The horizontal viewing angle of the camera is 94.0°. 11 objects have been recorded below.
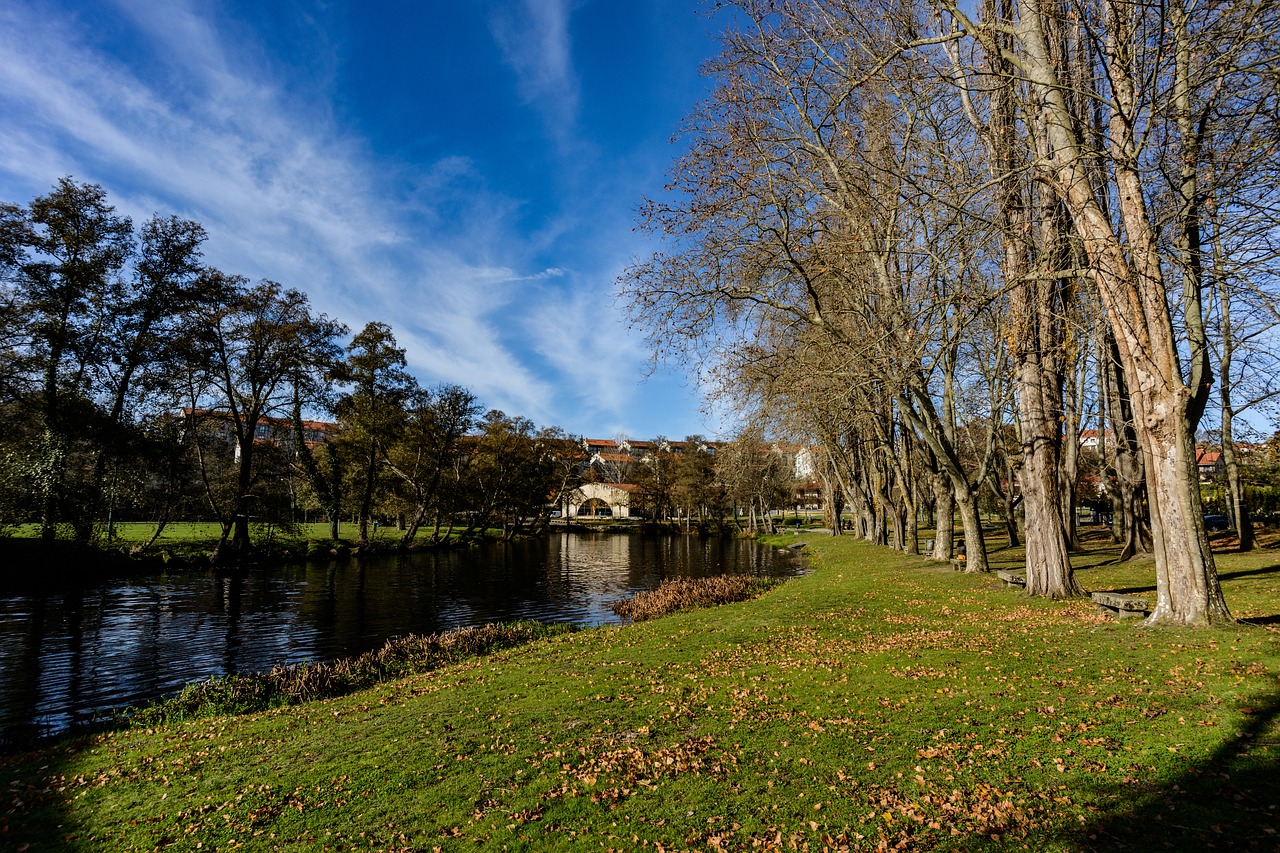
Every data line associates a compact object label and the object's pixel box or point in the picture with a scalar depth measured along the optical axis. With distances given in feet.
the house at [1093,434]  87.72
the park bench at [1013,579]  53.26
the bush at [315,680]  33.96
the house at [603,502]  302.86
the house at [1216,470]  79.87
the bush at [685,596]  61.93
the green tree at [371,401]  134.41
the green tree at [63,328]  75.87
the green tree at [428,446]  151.53
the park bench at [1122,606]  35.55
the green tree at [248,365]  104.99
